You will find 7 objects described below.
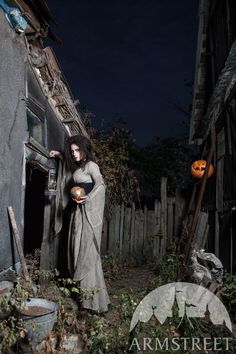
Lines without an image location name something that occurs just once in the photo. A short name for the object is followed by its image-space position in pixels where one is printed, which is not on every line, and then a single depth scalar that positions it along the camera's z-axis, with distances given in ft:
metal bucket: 10.08
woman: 13.42
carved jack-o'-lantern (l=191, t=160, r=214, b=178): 23.36
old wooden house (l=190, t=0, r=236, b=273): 17.03
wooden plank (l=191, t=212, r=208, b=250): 20.30
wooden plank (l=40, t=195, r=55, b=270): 18.25
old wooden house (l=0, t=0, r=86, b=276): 13.55
